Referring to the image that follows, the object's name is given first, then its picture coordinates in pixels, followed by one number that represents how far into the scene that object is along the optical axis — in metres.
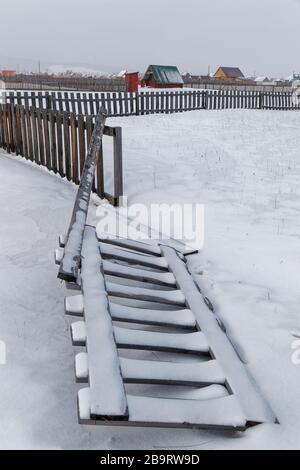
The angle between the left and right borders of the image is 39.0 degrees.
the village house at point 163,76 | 41.97
